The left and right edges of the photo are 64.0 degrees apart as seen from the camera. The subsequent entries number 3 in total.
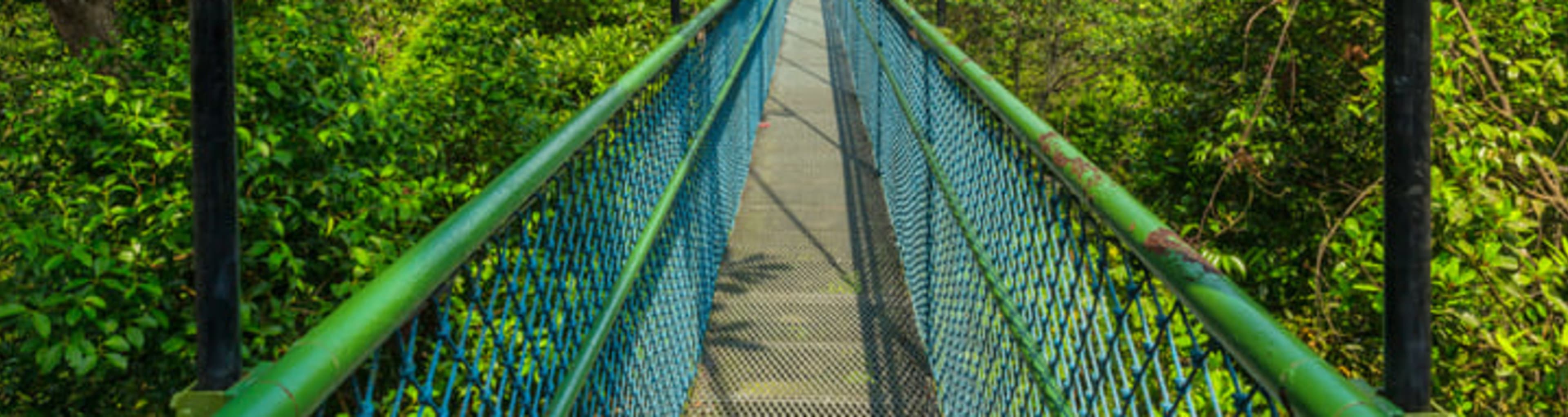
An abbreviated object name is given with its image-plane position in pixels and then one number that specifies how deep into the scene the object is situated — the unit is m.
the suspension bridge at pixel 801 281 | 1.45
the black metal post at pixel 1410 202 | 1.09
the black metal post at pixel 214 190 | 1.10
